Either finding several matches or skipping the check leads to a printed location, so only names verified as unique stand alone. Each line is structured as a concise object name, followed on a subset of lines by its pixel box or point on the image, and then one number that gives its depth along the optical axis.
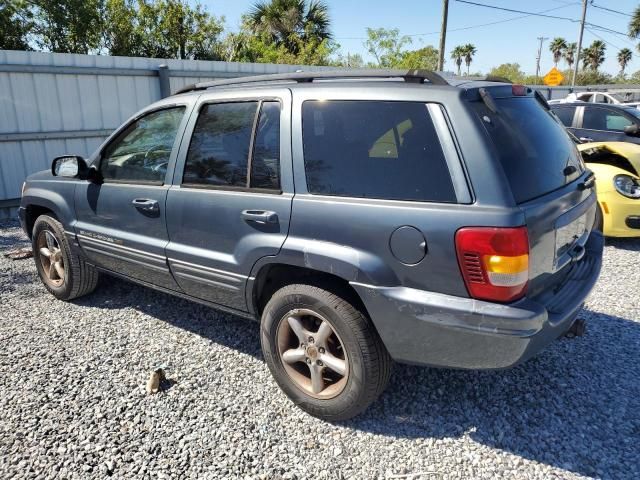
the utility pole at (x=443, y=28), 17.78
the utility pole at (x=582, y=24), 32.75
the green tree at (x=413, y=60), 23.12
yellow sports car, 5.45
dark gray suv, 2.08
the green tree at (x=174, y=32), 20.59
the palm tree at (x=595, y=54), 59.22
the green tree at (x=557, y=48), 65.06
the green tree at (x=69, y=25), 20.45
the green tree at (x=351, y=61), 23.78
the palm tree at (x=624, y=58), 63.06
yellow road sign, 20.92
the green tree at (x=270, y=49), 21.72
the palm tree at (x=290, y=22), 23.00
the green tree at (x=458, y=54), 67.94
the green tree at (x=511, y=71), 53.48
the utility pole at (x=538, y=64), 64.69
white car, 16.77
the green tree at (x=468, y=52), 67.69
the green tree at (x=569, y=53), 64.56
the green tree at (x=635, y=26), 50.78
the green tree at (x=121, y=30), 20.66
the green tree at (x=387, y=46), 23.20
